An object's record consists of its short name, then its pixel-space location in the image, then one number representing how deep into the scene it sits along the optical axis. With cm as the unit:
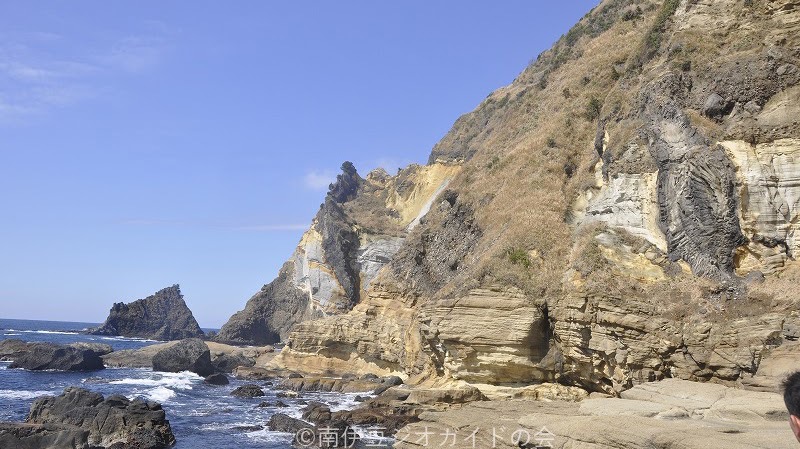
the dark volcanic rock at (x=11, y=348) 5997
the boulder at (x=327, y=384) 3941
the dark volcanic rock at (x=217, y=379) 4453
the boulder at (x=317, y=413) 2641
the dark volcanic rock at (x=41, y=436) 1984
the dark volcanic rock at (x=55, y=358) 5009
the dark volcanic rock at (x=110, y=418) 2283
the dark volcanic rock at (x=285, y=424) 2597
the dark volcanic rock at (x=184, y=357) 5053
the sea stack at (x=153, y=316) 10850
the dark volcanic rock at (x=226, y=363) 5500
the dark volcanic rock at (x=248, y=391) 3806
